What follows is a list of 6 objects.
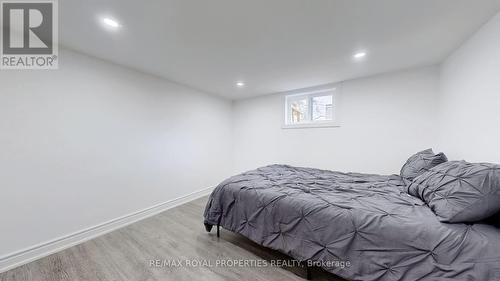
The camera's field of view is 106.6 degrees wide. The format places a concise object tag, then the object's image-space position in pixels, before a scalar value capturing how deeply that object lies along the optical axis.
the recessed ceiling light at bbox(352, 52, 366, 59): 2.23
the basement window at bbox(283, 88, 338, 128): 3.42
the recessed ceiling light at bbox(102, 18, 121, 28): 1.62
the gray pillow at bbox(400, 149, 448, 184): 1.97
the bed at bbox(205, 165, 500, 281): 1.08
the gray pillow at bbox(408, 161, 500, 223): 1.11
